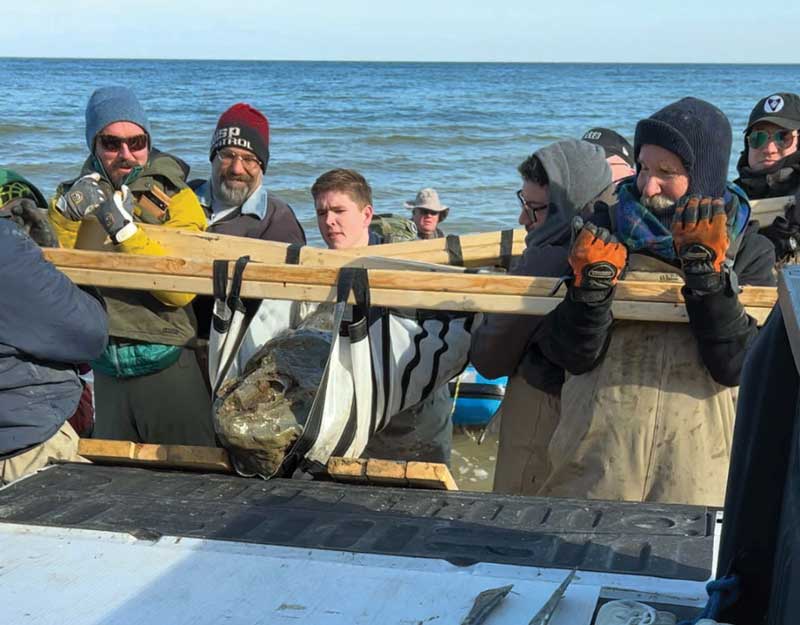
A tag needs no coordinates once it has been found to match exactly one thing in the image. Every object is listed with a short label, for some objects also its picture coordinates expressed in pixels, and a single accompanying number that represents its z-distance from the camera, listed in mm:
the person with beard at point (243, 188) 4980
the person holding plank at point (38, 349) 3451
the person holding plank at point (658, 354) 3289
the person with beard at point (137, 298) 4117
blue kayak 7059
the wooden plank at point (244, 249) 4199
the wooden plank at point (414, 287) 3361
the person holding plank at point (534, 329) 3742
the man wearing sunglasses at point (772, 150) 5438
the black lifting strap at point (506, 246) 4676
